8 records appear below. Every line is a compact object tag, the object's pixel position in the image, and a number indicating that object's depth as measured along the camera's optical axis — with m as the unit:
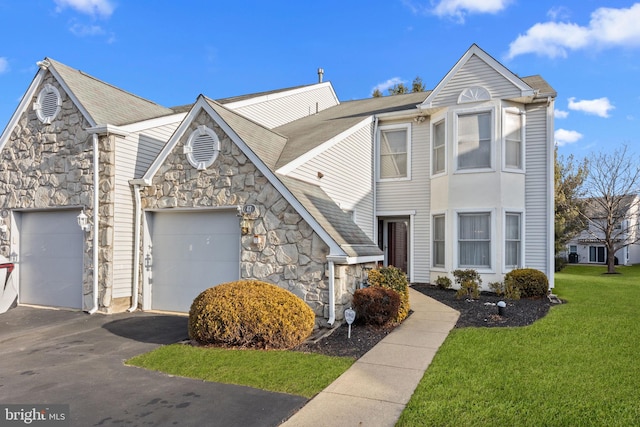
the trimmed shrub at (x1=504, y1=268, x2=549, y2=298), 11.00
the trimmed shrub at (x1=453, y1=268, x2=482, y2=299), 10.96
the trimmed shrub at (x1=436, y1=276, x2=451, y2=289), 12.34
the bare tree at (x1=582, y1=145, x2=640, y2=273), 24.34
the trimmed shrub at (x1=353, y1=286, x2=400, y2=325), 7.70
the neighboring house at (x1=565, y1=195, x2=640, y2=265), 33.50
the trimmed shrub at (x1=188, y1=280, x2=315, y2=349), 6.47
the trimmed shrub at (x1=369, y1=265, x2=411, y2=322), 8.55
